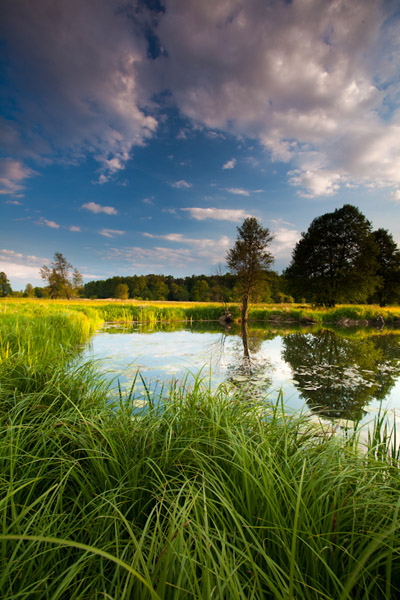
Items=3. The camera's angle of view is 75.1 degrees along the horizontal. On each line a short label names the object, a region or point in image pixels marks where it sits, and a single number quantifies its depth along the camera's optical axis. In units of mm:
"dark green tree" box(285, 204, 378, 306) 25953
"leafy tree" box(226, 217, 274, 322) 24391
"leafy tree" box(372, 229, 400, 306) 34438
